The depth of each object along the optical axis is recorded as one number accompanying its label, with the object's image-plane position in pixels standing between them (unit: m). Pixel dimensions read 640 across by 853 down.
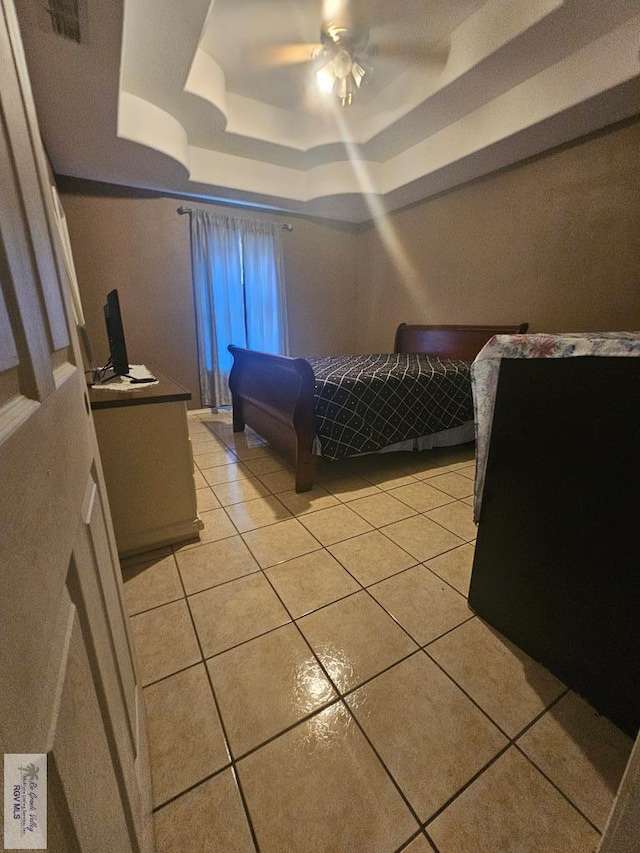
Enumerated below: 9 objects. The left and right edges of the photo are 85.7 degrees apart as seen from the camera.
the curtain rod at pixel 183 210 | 3.78
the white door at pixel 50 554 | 0.28
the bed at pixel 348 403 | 2.22
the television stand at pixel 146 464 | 1.55
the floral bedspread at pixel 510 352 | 0.88
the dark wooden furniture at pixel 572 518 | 0.85
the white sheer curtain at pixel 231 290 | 3.97
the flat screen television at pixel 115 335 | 2.03
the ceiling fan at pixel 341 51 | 2.24
